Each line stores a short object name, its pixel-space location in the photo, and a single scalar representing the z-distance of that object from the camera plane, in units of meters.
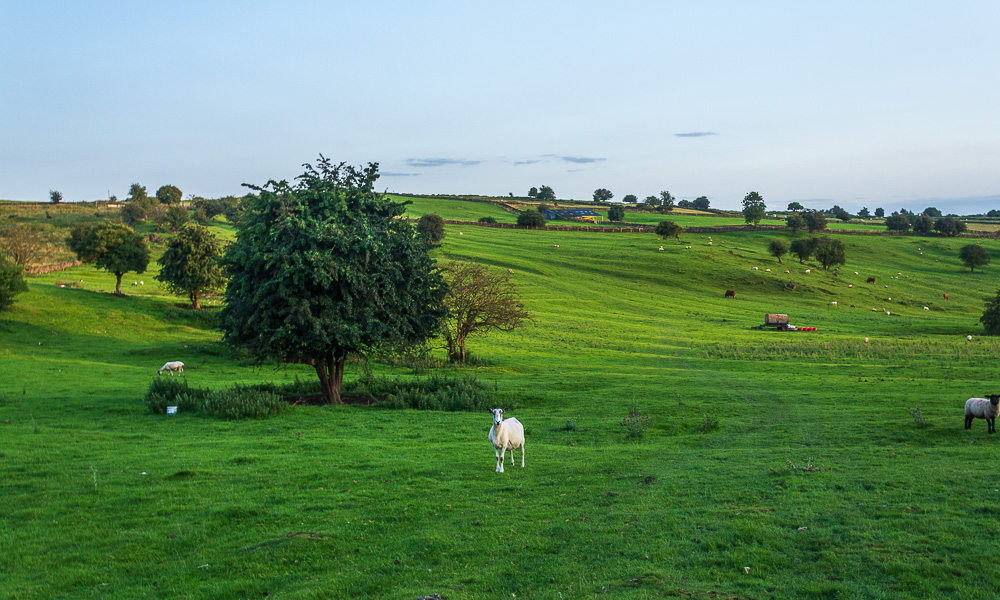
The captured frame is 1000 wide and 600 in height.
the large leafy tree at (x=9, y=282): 48.41
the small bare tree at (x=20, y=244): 71.69
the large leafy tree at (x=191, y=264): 61.00
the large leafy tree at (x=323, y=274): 27.22
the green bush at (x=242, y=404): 25.95
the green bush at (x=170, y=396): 26.81
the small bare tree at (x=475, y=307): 45.50
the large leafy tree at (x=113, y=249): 64.50
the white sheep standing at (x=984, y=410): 20.80
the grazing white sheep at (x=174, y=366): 38.75
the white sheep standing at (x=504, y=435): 16.64
